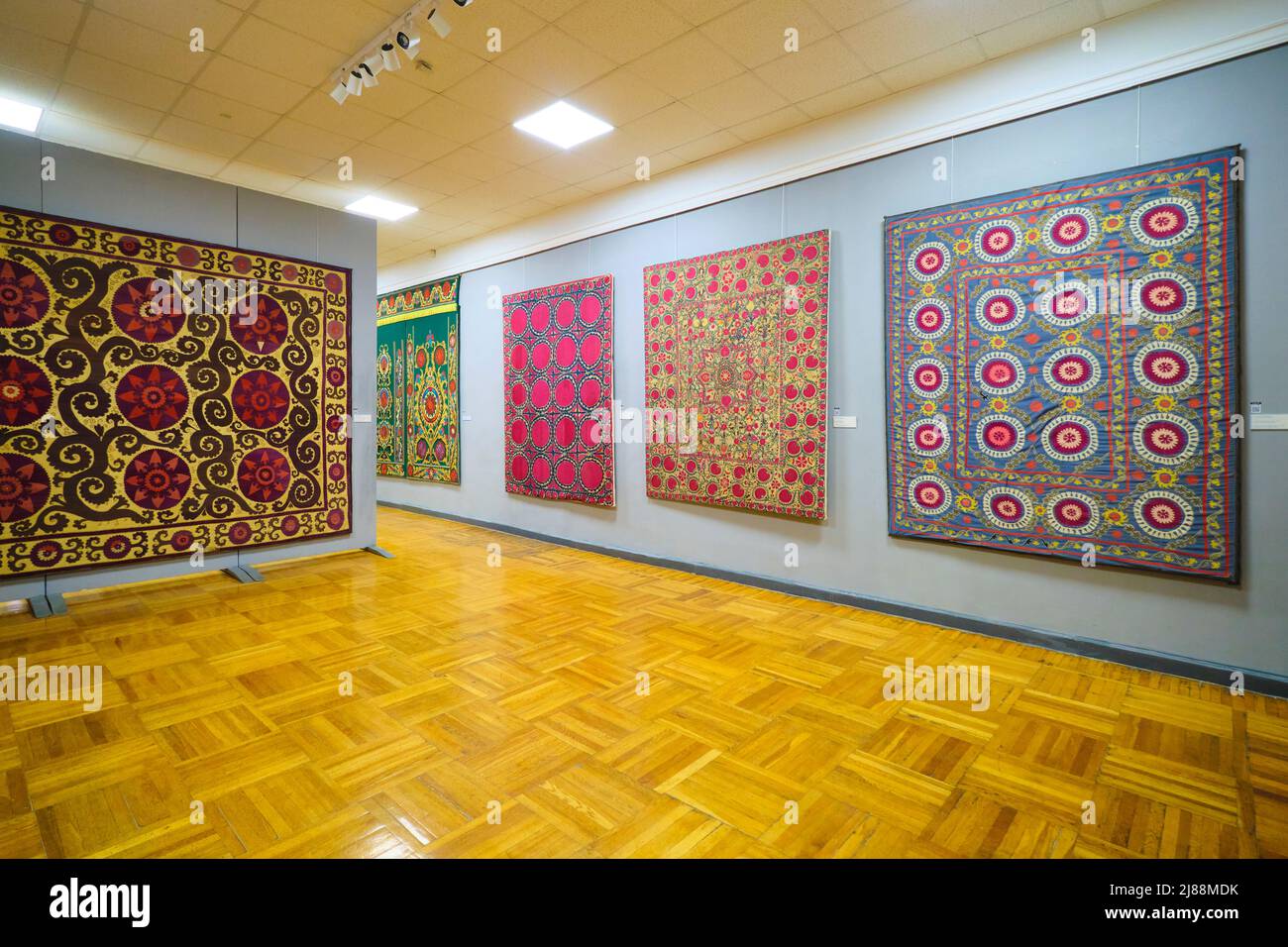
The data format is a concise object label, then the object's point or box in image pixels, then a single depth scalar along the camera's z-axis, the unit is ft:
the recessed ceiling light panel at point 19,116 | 12.07
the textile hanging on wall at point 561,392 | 16.88
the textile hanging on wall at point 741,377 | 12.66
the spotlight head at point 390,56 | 9.73
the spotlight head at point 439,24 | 8.70
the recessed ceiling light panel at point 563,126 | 12.55
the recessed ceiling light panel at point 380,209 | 17.85
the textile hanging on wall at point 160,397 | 11.59
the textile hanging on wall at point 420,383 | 22.07
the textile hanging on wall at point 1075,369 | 8.59
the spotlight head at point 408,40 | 9.31
